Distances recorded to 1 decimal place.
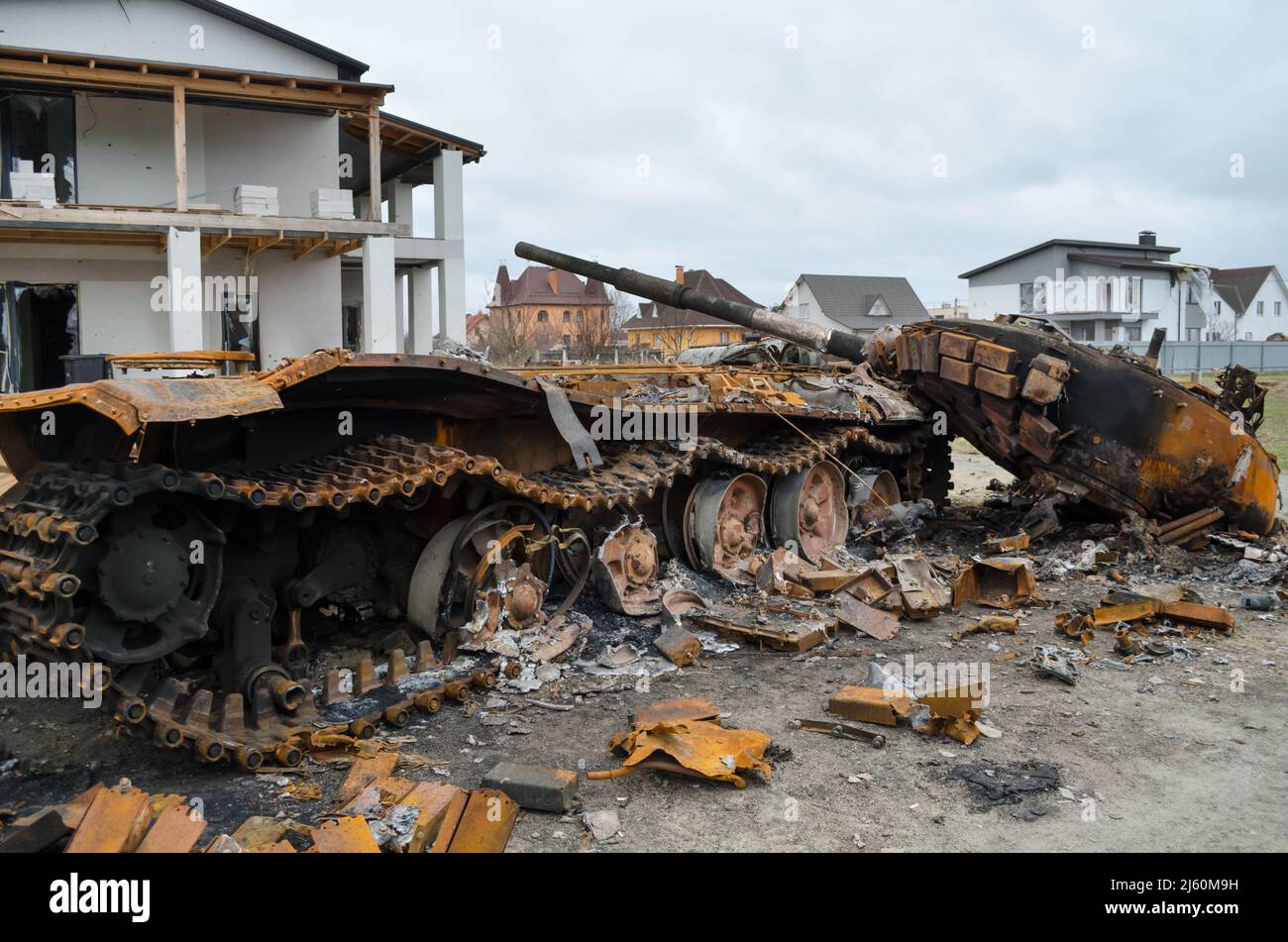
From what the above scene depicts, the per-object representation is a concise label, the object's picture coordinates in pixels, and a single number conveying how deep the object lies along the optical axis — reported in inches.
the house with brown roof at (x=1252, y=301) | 2416.3
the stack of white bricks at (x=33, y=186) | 615.5
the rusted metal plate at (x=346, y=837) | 152.7
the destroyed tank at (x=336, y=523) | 182.2
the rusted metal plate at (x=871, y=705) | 211.3
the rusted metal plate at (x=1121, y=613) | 289.0
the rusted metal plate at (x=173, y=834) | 146.7
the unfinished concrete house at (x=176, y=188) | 631.8
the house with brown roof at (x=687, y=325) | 1633.9
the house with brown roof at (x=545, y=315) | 1476.7
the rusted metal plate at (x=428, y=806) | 156.1
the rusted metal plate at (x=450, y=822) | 155.5
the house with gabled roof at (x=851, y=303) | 2221.9
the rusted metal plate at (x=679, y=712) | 206.7
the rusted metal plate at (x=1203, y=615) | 284.0
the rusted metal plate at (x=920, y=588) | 301.0
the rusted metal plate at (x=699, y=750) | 182.5
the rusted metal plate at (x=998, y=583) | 316.2
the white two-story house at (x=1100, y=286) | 1756.9
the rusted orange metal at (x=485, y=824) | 156.8
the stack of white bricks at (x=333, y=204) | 708.0
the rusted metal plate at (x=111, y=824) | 145.7
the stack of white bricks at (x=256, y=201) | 671.8
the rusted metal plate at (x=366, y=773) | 180.2
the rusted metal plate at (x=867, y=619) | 283.0
